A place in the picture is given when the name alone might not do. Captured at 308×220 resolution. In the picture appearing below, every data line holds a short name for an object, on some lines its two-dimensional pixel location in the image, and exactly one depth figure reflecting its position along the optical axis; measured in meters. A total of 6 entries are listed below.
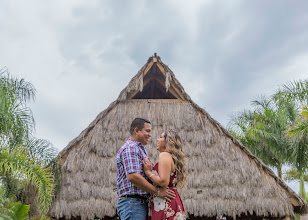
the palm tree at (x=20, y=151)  5.93
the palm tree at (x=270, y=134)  14.41
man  2.44
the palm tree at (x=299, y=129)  9.73
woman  2.49
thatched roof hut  6.08
